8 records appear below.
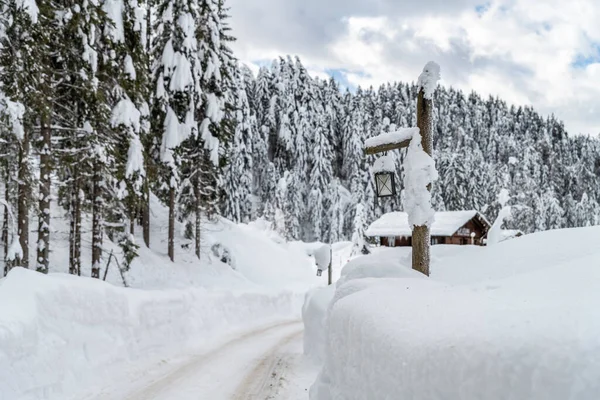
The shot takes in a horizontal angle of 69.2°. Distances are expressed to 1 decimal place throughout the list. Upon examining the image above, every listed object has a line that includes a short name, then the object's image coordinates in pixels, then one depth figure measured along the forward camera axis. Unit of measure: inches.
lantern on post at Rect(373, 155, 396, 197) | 304.5
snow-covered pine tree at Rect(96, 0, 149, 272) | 556.3
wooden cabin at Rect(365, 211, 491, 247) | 1379.2
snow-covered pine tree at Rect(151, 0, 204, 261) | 799.1
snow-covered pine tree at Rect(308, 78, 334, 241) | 2374.5
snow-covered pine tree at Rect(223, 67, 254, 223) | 1850.4
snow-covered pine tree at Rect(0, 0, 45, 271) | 402.9
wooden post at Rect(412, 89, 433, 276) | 280.5
